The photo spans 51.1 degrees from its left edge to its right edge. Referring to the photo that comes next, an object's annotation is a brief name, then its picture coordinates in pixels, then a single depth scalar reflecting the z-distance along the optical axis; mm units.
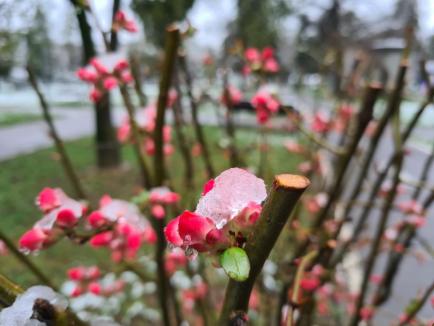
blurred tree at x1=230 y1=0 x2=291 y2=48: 8673
